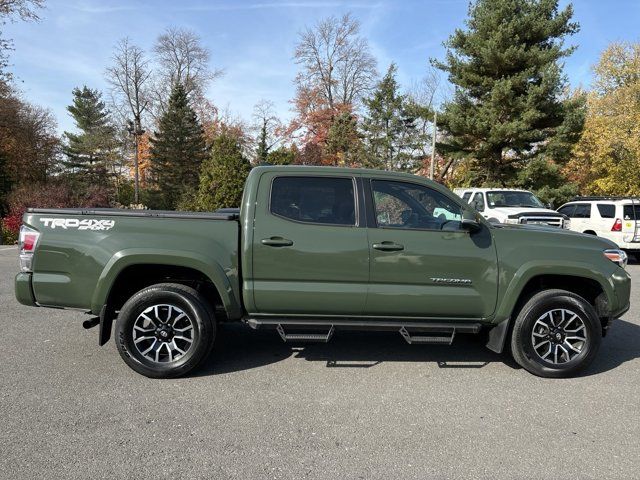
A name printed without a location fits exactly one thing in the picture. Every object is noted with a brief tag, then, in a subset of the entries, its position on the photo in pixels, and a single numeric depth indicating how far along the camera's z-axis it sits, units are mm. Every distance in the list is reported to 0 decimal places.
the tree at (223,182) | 18906
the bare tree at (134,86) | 47438
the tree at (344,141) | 35719
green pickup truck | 4008
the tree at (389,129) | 33062
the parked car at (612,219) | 12258
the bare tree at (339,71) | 44778
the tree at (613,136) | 24031
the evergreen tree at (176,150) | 38219
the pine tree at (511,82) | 20594
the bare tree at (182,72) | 49688
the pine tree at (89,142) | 44531
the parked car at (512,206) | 12711
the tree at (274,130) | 44531
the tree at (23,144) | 28172
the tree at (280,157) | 21964
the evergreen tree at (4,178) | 24342
